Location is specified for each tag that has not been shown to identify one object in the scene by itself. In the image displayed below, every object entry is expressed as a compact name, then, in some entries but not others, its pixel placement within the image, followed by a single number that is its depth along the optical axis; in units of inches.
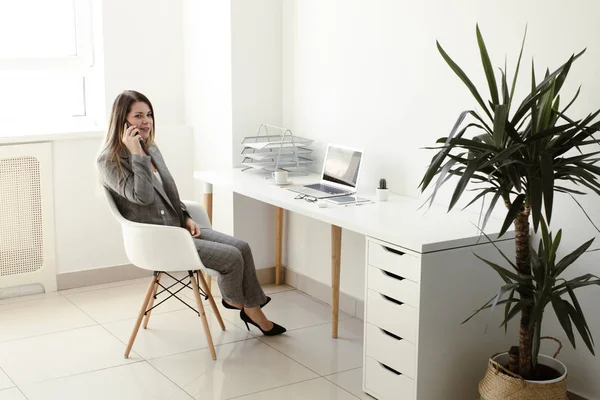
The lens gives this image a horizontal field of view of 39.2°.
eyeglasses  152.4
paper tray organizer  176.9
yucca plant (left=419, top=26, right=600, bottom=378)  104.2
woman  145.3
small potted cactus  151.4
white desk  122.3
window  190.1
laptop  158.6
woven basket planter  114.3
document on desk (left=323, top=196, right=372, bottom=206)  149.2
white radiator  182.7
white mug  167.2
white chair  143.2
